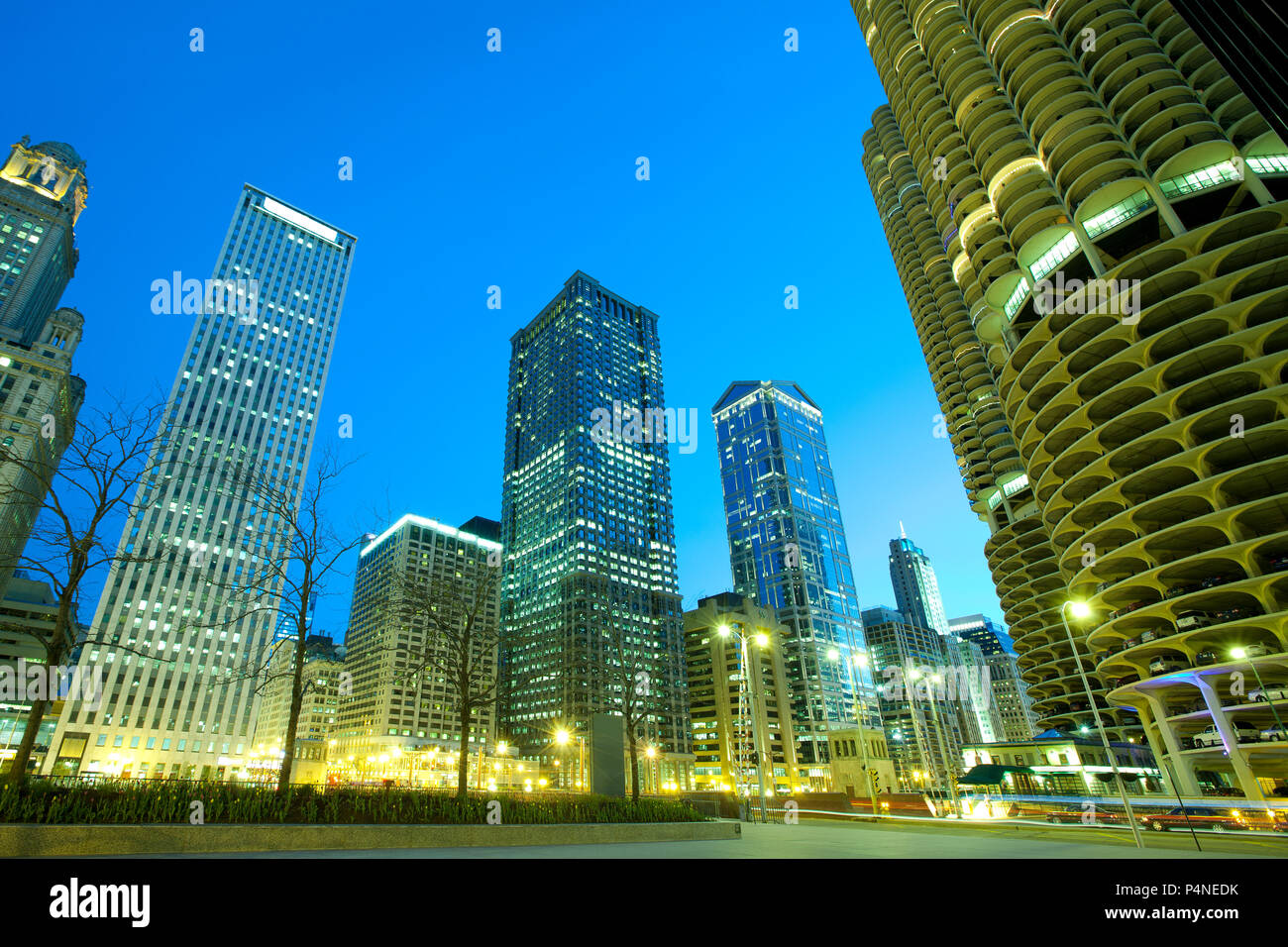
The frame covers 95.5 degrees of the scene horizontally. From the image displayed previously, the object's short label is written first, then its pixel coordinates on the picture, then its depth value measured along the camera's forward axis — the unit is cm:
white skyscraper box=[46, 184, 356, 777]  9375
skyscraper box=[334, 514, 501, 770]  14238
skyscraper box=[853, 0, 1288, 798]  4234
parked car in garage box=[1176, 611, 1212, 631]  4262
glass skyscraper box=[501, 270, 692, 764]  14638
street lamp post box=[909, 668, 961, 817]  3550
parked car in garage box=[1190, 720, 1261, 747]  4041
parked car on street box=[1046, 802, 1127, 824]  2820
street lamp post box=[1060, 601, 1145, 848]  1569
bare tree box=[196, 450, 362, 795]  1835
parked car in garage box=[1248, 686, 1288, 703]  3731
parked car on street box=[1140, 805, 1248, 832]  2525
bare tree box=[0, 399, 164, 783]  1555
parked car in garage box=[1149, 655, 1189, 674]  4647
